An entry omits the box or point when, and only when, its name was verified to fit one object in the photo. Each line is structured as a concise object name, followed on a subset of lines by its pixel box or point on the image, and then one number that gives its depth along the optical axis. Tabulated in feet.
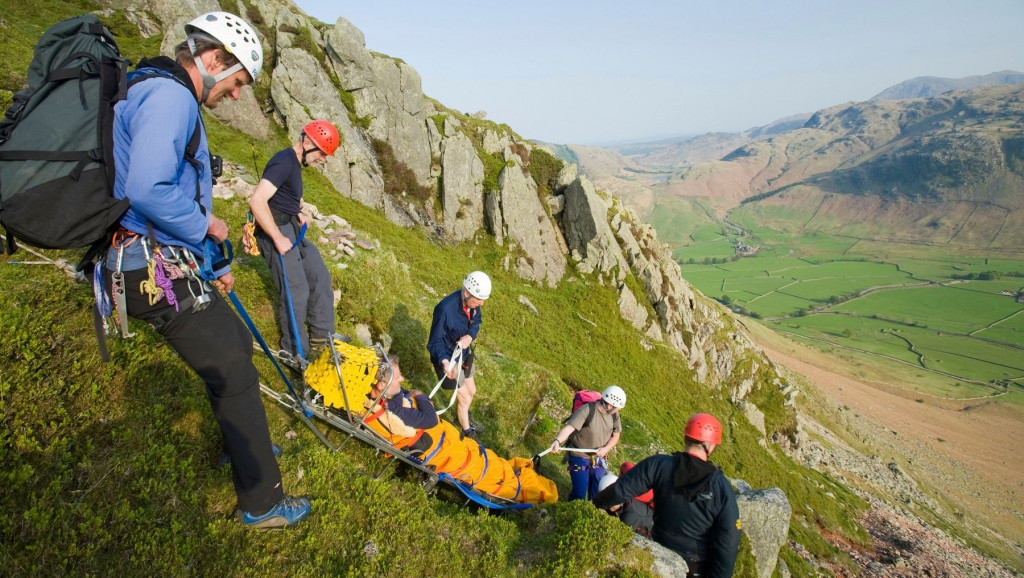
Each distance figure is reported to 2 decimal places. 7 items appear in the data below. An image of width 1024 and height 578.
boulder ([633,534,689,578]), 17.51
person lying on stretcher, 19.66
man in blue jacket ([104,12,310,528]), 9.89
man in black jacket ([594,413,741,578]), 18.62
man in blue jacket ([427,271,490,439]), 27.48
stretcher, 18.78
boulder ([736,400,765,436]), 99.35
